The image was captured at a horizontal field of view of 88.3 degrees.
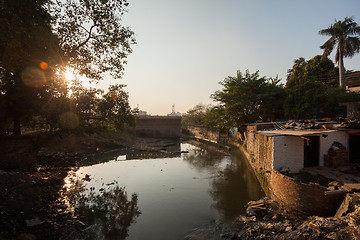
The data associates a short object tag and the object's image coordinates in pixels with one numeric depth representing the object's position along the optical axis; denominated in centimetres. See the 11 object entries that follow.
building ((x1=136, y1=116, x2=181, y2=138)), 3691
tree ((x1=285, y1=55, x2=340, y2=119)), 1905
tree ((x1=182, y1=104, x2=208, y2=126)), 5096
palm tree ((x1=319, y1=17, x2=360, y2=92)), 2378
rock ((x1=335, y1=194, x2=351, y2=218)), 612
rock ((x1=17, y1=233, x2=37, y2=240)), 538
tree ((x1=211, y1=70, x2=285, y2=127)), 2172
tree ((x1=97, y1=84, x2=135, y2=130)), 1686
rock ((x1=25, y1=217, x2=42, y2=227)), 614
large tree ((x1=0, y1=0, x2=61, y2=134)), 743
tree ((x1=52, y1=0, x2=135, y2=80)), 1022
